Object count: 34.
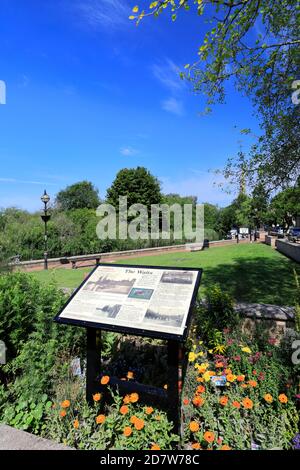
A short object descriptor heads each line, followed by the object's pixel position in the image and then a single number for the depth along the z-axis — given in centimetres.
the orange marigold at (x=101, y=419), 207
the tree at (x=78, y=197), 5759
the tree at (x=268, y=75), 483
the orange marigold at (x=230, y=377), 245
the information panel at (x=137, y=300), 237
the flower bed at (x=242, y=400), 215
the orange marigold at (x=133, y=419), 205
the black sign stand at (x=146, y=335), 229
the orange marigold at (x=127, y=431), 197
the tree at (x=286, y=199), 627
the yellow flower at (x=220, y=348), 328
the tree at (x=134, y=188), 3373
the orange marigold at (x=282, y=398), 223
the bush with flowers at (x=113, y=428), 205
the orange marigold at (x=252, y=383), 239
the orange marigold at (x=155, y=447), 188
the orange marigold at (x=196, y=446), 191
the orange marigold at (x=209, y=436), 193
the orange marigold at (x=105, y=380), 237
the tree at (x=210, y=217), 3784
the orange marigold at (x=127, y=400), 227
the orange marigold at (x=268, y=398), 221
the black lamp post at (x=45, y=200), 1418
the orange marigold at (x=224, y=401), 221
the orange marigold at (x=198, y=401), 231
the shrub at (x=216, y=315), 372
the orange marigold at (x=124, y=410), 208
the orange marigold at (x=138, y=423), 195
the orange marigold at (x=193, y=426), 193
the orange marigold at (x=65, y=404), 226
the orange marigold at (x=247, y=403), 216
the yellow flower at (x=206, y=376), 258
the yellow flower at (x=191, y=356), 296
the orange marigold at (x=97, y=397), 230
